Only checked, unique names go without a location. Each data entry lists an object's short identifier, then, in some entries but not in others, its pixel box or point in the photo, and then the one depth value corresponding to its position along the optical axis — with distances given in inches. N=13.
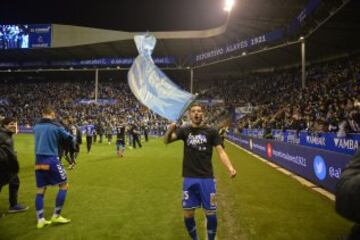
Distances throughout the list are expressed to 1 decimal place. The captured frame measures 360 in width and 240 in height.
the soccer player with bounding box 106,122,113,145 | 1253.1
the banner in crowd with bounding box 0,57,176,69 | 2317.2
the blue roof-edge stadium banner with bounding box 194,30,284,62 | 1583.8
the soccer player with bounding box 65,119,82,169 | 615.3
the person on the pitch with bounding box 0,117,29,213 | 195.8
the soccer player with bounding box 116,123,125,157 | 810.8
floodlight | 1344.9
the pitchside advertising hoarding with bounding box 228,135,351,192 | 378.2
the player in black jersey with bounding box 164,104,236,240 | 205.3
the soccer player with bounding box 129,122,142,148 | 1080.6
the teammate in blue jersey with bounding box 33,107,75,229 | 268.7
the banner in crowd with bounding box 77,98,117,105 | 2332.7
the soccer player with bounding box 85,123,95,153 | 913.6
